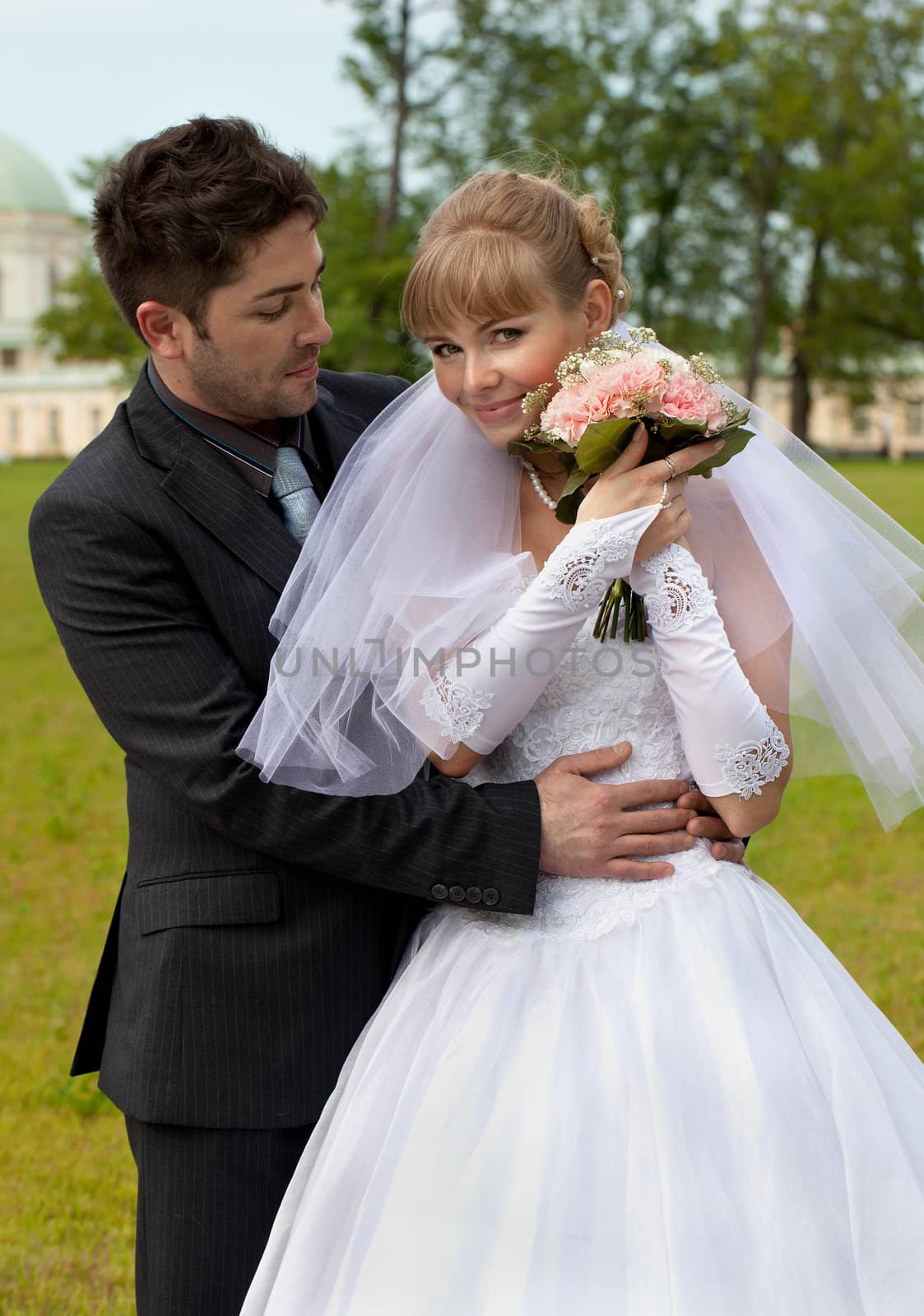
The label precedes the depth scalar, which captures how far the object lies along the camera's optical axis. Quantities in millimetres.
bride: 2404
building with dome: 77062
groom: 2729
